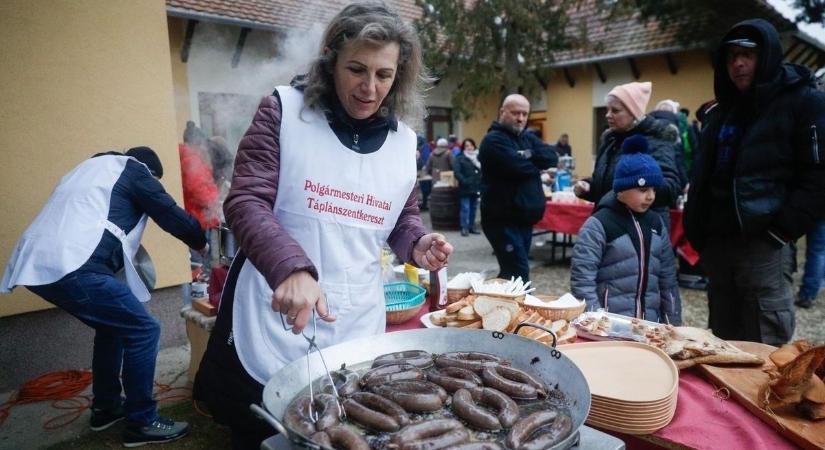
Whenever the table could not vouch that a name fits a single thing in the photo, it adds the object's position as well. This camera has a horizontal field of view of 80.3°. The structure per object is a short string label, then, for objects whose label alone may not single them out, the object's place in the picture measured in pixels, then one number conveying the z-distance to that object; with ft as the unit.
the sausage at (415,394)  4.32
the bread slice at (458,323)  7.80
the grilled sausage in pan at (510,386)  4.52
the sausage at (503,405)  4.12
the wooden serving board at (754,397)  4.88
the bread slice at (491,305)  7.66
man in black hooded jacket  9.17
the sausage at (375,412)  4.04
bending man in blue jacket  9.78
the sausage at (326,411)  3.98
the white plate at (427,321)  8.17
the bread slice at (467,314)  7.81
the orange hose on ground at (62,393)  12.41
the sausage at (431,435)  3.70
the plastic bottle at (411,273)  10.83
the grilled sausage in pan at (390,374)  4.70
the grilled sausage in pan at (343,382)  4.59
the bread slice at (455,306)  8.20
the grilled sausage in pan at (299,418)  3.87
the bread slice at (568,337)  7.14
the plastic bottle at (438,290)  9.17
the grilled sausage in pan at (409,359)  5.07
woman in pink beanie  12.04
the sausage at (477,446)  3.66
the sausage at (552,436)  3.68
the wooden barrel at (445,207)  36.14
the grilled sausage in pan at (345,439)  3.68
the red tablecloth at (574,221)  20.44
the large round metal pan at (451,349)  4.18
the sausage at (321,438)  3.64
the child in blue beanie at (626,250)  9.71
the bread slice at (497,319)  7.27
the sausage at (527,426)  3.78
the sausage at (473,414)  4.07
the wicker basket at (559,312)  7.93
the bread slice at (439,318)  8.15
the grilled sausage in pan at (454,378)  4.66
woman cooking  5.25
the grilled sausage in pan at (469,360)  5.00
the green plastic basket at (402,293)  9.24
